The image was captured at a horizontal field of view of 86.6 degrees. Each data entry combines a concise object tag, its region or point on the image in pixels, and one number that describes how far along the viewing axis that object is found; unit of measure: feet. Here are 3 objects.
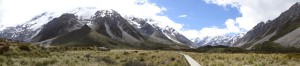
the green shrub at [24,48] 54.48
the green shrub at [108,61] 42.53
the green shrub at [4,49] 45.06
